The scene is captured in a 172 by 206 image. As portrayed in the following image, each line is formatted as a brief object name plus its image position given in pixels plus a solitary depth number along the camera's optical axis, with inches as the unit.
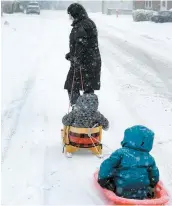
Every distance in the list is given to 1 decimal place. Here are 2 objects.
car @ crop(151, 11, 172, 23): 1370.6
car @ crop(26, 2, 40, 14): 2015.3
